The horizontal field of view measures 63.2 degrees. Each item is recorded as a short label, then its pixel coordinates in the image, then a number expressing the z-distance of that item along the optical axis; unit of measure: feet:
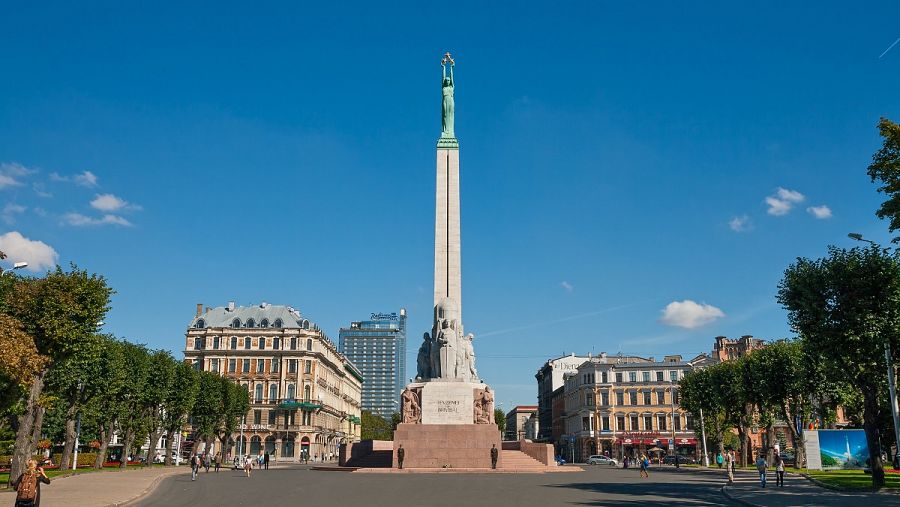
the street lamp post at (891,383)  100.07
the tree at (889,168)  90.12
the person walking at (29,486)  55.26
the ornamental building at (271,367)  331.98
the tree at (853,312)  103.55
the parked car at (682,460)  277.42
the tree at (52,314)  111.75
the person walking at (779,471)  113.09
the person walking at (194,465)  134.78
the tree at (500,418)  453.17
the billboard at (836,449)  149.07
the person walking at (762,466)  115.14
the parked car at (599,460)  290.15
